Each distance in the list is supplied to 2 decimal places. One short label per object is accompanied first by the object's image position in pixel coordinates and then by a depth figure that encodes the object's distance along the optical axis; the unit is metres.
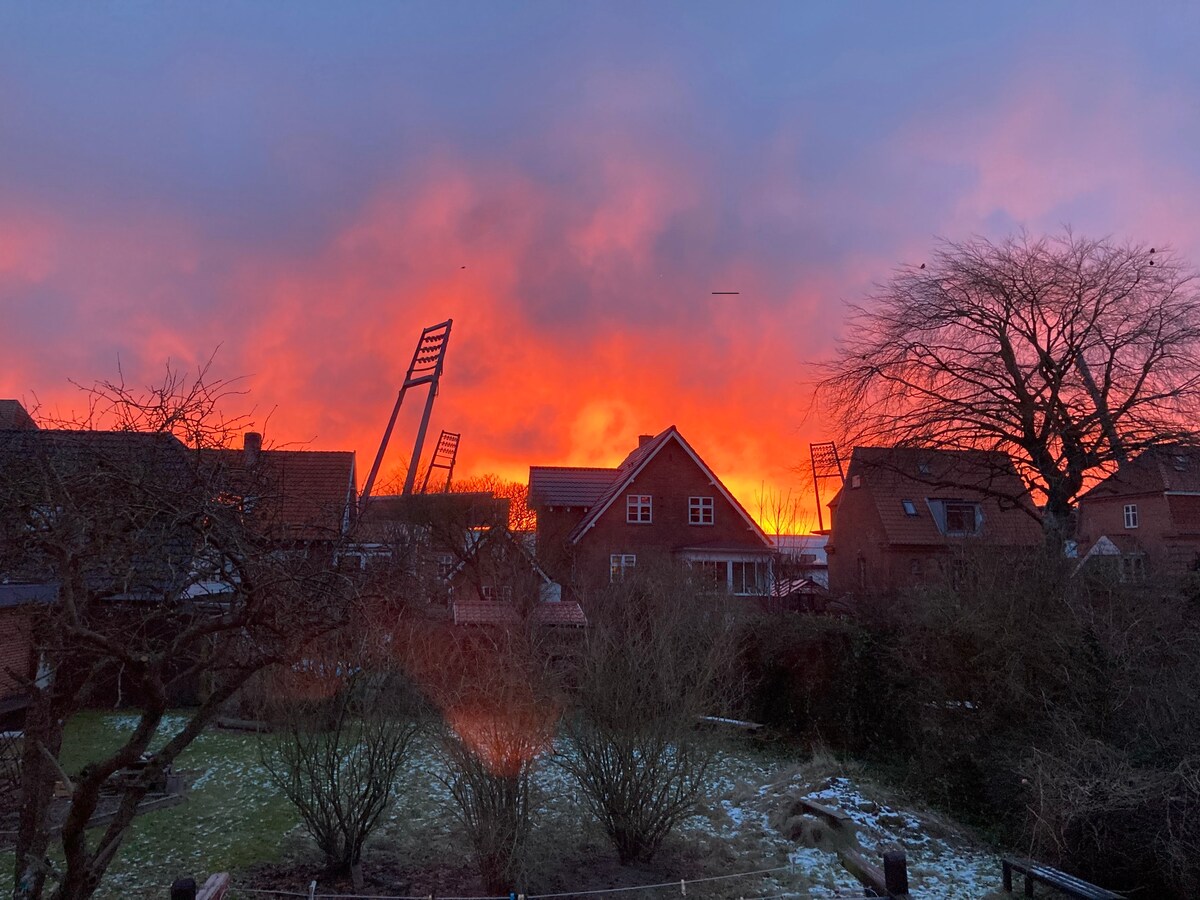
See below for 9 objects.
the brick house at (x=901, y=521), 25.27
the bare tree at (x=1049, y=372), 18.16
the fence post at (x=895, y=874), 5.73
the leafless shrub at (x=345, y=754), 8.04
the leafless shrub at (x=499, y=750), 7.45
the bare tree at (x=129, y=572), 4.28
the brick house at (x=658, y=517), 32.59
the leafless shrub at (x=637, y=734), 8.13
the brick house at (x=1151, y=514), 30.22
